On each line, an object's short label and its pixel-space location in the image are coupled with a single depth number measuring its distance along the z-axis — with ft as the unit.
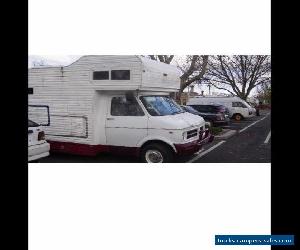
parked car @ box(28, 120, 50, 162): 20.93
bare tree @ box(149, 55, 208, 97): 42.05
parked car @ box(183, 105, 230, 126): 48.32
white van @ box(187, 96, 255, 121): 69.71
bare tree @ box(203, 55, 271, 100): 64.08
